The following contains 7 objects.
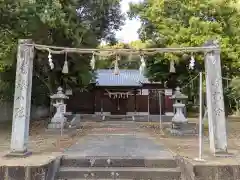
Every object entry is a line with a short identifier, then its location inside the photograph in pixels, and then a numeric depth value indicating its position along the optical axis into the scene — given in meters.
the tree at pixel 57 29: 7.58
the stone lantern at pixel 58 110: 8.60
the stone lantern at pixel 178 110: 8.02
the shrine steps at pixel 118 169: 3.93
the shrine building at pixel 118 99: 15.68
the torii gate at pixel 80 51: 4.33
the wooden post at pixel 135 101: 15.96
